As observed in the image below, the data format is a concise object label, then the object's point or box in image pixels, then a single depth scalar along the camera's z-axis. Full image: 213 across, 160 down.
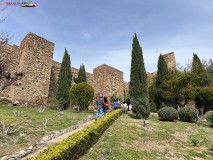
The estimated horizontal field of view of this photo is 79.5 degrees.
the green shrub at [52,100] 14.17
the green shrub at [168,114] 12.33
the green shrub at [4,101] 11.61
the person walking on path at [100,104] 8.62
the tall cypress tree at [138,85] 12.15
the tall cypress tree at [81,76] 19.19
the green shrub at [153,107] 18.92
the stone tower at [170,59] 30.55
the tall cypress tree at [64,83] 15.12
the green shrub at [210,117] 13.31
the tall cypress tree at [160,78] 20.91
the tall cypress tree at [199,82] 15.19
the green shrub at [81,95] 12.63
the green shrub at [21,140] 4.68
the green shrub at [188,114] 13.09
